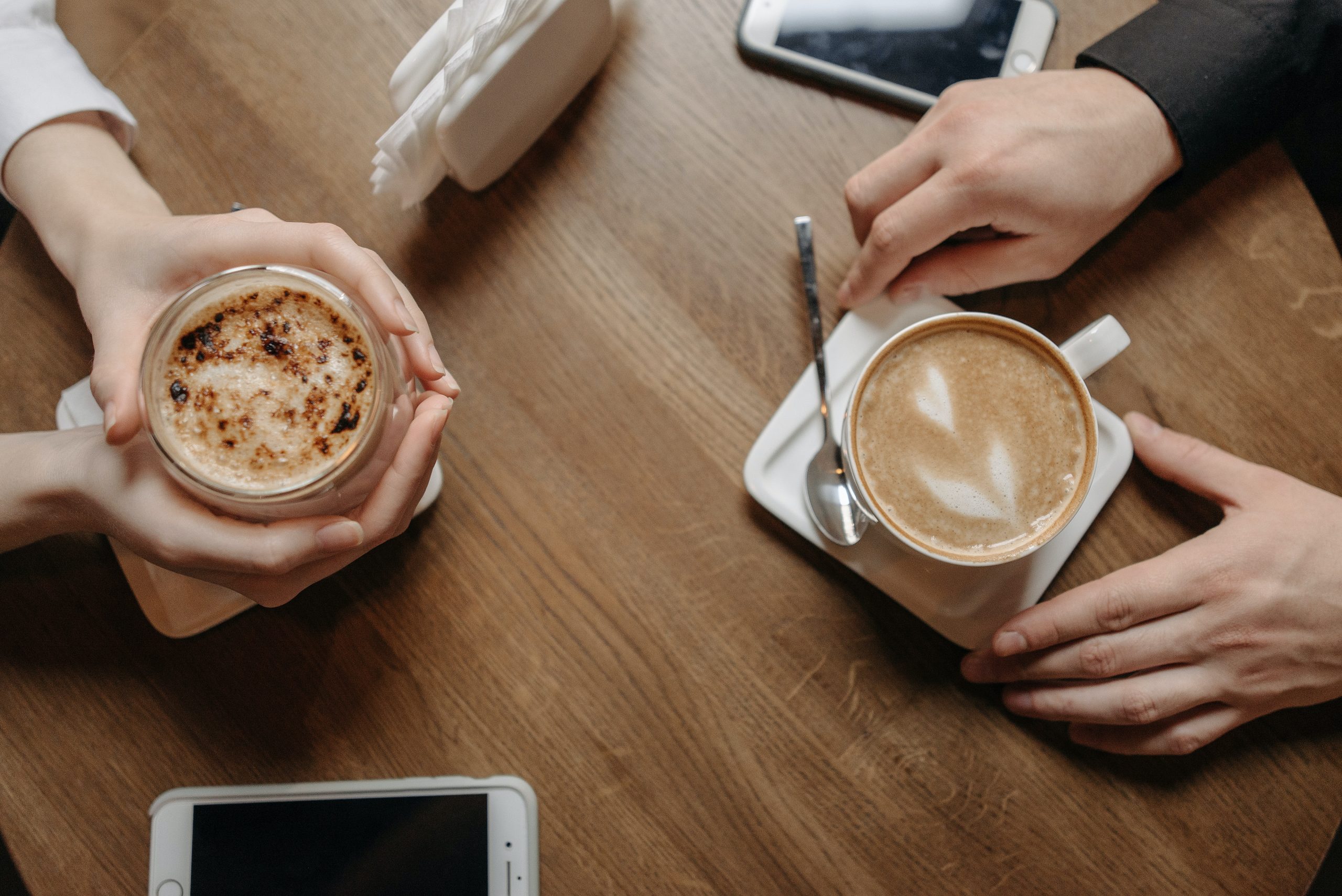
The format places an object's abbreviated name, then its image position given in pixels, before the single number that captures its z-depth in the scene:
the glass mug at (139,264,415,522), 0.40
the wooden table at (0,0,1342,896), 0.48
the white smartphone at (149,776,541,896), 0.48
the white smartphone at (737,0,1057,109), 0.51
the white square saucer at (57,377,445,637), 0.47
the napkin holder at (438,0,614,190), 0.46
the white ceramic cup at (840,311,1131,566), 0.45
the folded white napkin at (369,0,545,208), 0.44
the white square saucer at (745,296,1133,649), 0.49
